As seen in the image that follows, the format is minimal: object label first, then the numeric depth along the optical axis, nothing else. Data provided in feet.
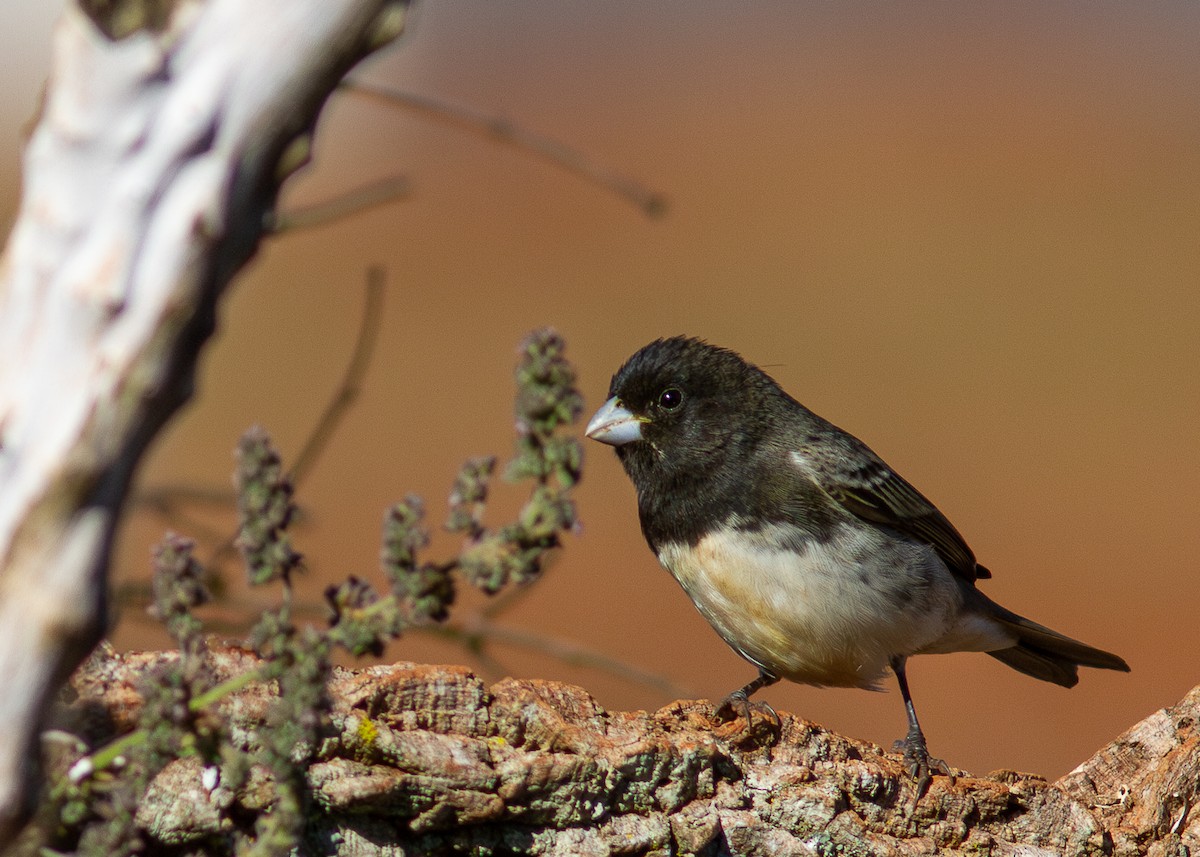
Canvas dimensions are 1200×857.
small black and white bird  25.70
